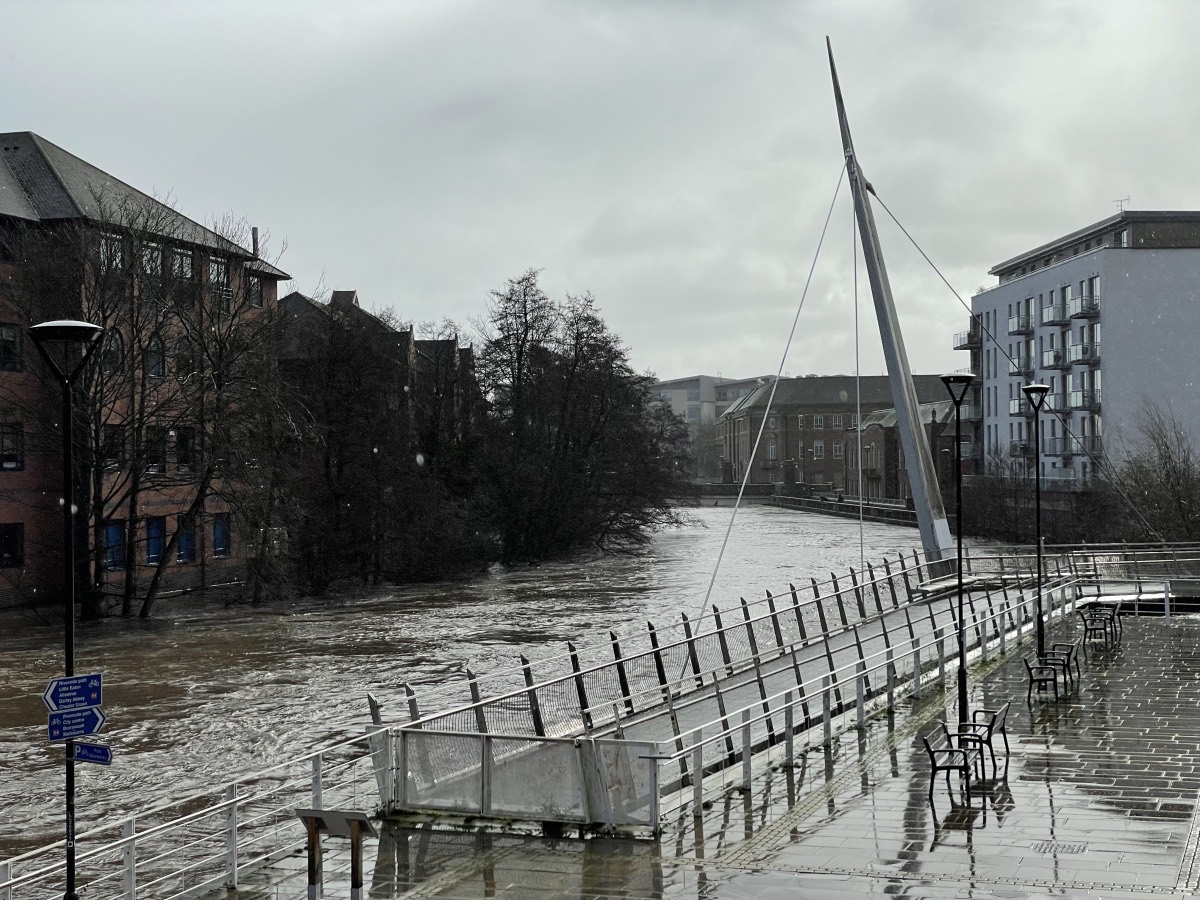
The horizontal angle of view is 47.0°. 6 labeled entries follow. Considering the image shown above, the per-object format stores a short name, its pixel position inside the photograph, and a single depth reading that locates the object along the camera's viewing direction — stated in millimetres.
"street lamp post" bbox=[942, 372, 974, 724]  14531
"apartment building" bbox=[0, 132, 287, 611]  39688
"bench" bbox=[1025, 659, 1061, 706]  17312
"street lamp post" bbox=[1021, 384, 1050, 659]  22672
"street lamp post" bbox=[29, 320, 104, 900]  9312
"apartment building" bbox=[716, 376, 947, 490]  145000
